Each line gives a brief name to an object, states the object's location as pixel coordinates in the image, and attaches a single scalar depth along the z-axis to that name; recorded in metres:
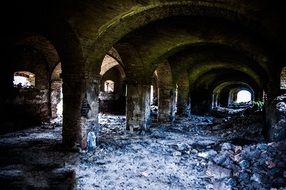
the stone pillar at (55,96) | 13.31
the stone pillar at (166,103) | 14.28
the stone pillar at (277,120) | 6.85
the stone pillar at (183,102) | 18.34
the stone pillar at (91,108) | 7.39
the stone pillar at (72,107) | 7.37
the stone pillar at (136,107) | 11.02
